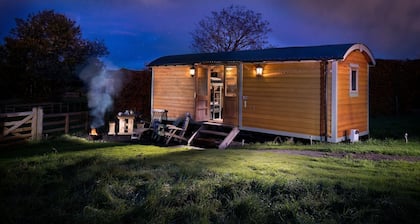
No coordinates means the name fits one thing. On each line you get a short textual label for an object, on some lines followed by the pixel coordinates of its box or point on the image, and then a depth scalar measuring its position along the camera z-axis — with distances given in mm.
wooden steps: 12292
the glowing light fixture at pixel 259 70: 12094
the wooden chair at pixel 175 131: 13188
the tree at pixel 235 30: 25062
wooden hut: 10641
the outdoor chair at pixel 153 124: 13867
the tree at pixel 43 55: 22664
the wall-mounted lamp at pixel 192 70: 14235
